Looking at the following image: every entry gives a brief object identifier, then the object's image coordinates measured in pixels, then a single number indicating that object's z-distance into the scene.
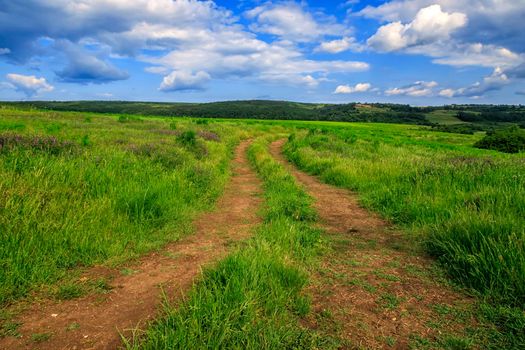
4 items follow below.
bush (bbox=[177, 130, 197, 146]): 15.92
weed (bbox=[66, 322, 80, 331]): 3.34
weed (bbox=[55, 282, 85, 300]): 3.98
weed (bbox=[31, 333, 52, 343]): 3.16
